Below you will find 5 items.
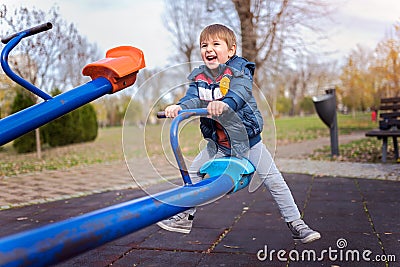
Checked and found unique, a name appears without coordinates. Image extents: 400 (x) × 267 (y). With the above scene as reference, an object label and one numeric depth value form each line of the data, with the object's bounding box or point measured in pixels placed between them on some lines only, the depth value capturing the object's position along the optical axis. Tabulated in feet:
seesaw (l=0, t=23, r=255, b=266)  3.69
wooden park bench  22.79
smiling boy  7.43
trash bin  26.67
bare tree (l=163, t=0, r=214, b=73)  83.61
